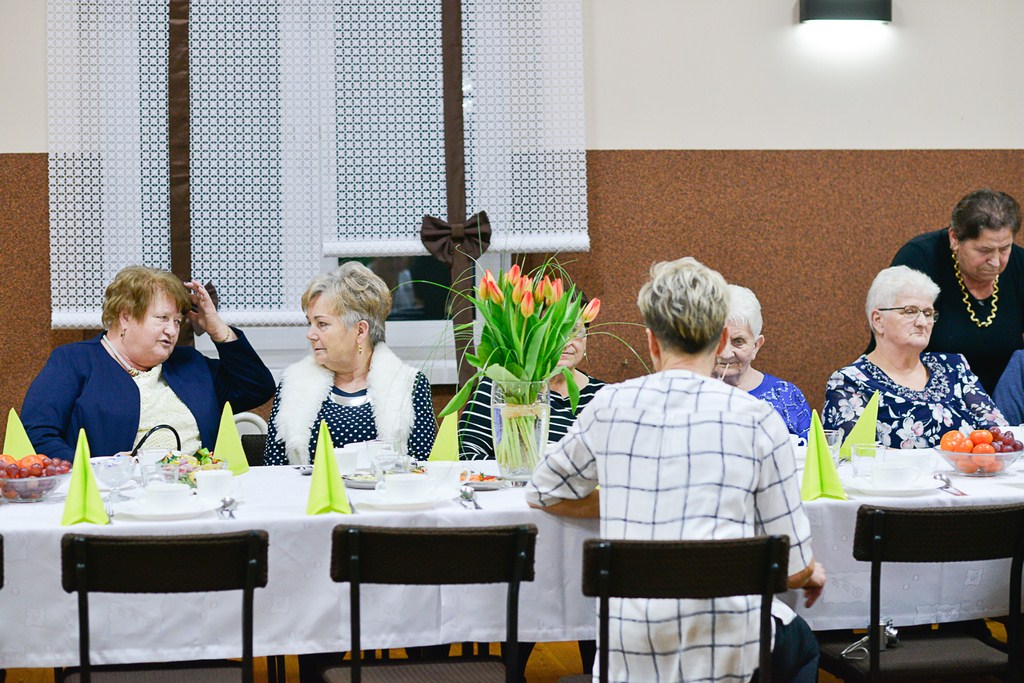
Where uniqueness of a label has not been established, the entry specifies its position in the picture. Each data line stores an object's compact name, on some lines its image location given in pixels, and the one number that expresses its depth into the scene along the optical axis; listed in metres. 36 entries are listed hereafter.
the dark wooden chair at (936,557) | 3.99
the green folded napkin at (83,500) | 4.26
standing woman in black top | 7.07
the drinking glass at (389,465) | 4.91
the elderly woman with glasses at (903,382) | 6.30
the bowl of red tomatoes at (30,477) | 4.52
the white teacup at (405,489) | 4.43
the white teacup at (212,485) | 4.52
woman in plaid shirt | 3.63
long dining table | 4.18
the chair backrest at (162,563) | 3.56
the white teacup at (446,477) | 4.70
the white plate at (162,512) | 4.28
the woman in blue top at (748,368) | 6.19
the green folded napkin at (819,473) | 4.60
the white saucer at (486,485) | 4.81
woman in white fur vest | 6.22
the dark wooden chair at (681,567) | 3.46
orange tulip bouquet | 4.86
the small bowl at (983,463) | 5.04
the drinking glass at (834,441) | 5.09
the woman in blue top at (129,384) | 6.19
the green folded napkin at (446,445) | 5.47
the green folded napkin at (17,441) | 5.26
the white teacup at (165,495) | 4.31
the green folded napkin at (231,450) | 5.31
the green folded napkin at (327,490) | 4.35
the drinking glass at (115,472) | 4.71
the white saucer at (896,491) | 4.66
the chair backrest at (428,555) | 3.66
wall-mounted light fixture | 8.19
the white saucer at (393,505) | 4.41
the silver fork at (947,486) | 4.70
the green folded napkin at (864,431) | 5.45
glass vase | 4.95
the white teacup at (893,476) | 4.70
